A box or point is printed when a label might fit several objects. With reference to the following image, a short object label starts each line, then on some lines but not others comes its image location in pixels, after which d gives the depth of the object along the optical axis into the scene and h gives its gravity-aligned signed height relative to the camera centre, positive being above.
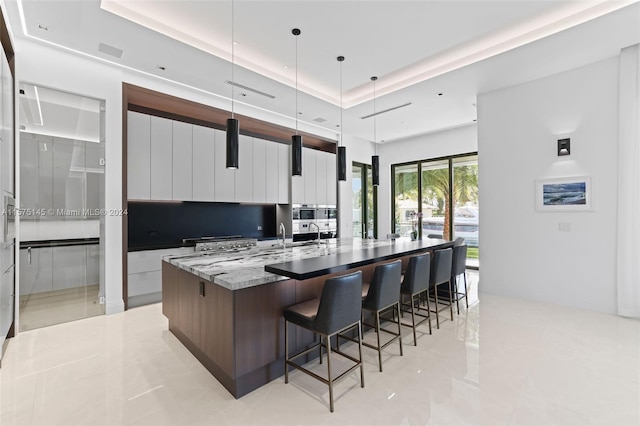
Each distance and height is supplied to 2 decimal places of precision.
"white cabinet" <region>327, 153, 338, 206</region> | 7.00 +0.67
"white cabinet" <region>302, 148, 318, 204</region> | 6.39 +0.77
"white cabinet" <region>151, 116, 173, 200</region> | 4.31 +0.77
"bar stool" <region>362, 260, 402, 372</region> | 2.46 -0.68
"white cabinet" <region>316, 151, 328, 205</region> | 6.69 +0.75
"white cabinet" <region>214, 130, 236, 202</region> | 5.00 +0.60
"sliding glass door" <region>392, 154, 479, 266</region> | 6.86 +0.29
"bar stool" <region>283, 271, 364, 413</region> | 2.03 -0.77
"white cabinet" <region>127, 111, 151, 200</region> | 4.09 +0.77
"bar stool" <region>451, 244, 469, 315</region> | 3.88 -0.70
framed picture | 3.95 +0.22
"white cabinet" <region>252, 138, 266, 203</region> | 5.54 +0.75
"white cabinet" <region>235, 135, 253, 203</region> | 5.29 +0.68
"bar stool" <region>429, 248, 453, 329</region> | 3.38 -0.65
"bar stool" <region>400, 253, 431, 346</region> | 2.97 -0.67
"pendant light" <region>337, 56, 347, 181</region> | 3.96 +0.63
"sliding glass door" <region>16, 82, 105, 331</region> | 3.35 +0.05
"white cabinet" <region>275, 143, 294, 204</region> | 5.98 +0.78
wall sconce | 4.07 +0.87
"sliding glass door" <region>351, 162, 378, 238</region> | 7.83 +0.20
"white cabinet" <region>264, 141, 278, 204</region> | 5.74 +0.76
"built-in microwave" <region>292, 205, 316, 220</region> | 6.12 -0.06
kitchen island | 2.10 -0.74
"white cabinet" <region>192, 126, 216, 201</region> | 4.74 +0.77
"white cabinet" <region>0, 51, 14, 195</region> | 2.68 +0.78
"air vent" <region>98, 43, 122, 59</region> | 3.31 +1.83
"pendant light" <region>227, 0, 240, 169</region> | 2.67 +0.61
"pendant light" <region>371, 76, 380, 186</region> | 4.41 +0.60
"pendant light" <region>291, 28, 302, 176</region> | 3.36 +0.64
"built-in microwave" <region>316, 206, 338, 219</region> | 6.63 -0.06
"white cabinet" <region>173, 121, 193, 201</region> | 4.53 +0.77
